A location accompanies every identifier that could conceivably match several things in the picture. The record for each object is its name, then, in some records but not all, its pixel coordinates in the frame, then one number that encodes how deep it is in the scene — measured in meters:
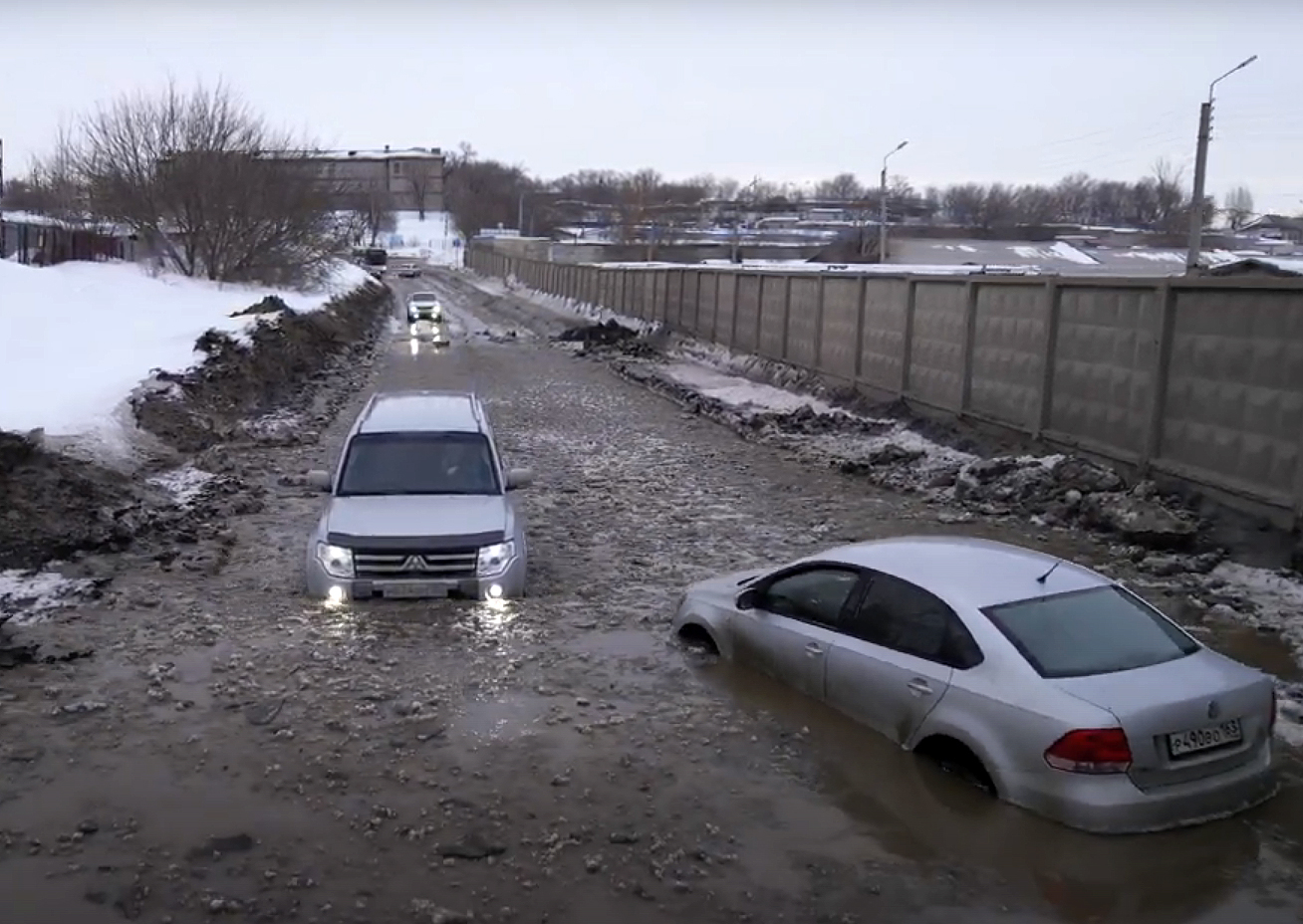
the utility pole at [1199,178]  36.22
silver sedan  5.93
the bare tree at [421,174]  198.38
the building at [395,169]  188.88
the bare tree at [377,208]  122.95
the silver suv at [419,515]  10.02
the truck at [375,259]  115.62
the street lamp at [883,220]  67.50
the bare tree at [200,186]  45.44
